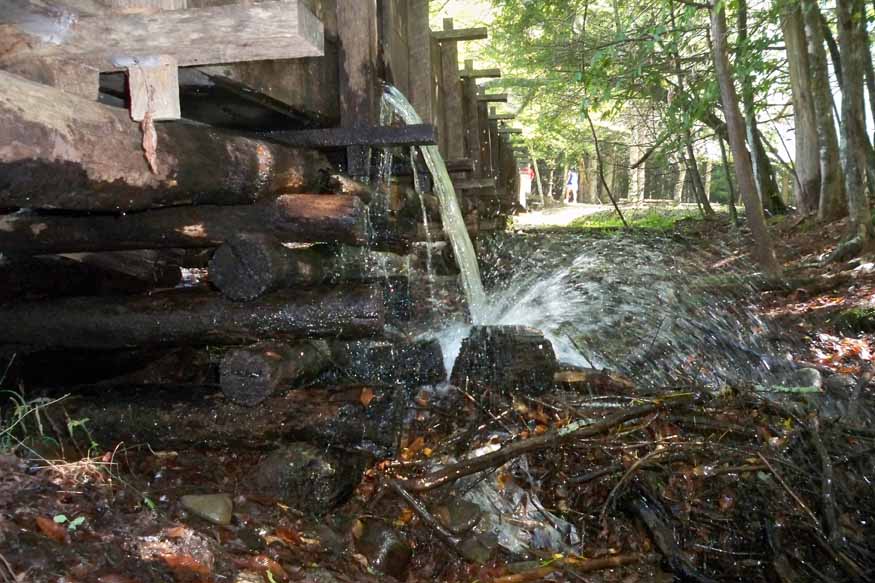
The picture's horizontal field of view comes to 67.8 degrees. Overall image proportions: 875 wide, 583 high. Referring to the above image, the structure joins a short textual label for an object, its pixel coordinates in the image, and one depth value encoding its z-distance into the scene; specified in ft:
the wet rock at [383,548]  10.53
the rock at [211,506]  10.02
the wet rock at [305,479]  11.31
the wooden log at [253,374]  12.38
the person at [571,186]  113.70
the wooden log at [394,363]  16.49
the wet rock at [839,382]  17.80
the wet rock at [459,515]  11.85
